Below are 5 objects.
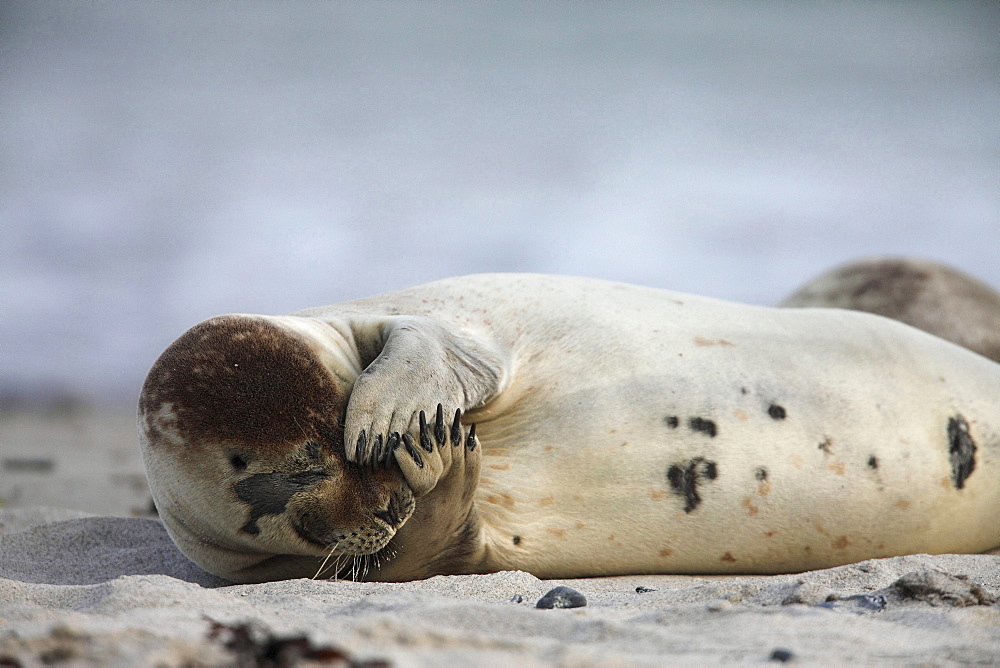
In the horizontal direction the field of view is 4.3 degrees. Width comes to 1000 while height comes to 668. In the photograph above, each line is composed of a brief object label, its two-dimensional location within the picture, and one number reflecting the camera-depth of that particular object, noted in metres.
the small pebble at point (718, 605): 10.86
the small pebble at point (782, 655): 10.77
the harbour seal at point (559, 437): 11.08
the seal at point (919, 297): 11.95
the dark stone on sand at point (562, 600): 10.95
